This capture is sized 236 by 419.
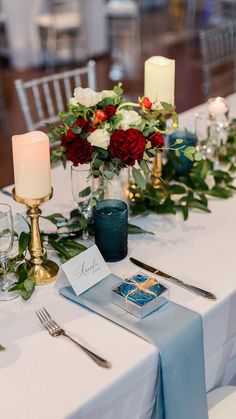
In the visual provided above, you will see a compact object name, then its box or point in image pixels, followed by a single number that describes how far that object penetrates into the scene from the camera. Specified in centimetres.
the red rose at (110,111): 164
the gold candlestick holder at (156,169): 202
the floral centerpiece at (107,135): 159
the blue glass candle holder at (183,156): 209
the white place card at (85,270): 151
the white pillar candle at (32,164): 143
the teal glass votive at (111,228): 163
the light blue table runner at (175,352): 137
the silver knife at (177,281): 152
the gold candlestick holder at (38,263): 157
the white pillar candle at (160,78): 186
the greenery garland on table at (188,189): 192
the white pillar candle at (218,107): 226
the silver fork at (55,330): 130
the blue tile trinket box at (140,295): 143
